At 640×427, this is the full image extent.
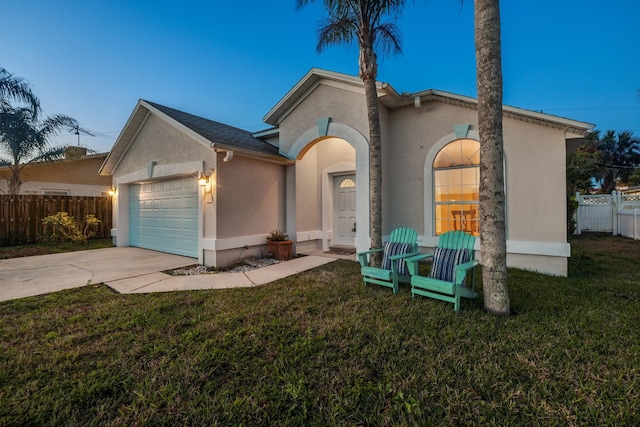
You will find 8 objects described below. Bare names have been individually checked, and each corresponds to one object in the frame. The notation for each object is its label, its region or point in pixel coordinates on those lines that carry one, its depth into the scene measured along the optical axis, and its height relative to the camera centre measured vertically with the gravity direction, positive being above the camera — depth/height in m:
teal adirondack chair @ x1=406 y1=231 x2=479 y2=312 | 3.73 -0.89
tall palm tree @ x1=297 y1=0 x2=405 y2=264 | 5.55 +3.49
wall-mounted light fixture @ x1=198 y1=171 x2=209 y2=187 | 6.65 +0.84
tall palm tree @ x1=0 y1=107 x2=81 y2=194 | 11.45 +3.35
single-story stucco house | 5.79 +1.08
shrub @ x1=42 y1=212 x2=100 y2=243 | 10.25 -0.59
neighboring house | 13.42 +2.08
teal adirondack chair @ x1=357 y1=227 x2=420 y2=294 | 4.57 -0.94
